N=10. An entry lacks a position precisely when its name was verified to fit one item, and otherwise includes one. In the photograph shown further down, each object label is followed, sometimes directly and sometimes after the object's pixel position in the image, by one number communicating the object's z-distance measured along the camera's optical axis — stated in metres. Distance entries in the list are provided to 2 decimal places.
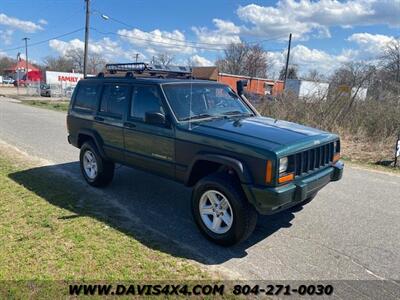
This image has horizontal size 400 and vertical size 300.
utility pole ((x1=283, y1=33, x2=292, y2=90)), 35.03
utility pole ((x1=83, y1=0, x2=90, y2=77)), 25.52
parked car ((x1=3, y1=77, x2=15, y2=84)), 84.91
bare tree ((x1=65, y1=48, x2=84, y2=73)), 93.56
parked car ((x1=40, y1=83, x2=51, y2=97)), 41.47
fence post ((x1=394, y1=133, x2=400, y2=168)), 8.28
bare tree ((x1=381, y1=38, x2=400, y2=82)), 40.61
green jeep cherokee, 3.52
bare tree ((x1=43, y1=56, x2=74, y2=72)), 93.05
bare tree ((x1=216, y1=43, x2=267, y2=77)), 65.06
